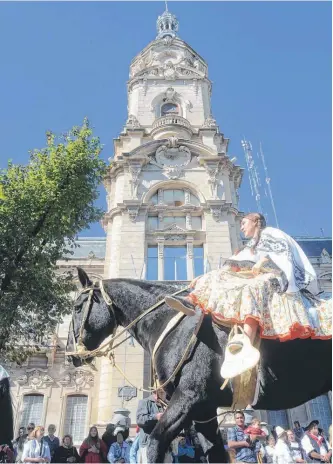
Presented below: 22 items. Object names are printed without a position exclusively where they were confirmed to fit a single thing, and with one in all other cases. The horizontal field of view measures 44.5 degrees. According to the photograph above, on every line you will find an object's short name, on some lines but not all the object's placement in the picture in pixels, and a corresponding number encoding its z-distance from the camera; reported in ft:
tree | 47.06
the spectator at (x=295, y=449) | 34.71
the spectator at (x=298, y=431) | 45.39
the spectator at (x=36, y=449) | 31.22
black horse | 14.92
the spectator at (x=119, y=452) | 31.55
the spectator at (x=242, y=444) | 31.74
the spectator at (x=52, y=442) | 37.34
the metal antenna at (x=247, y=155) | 126.79
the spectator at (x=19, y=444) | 40.06
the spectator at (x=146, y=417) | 26.45
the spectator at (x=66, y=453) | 33.60
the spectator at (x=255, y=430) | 34.32
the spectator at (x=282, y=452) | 33.60
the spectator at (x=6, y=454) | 29.81
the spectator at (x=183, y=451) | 28.60
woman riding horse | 15.60
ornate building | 74.13
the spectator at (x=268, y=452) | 34.69
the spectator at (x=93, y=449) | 33.12
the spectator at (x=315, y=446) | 33.81
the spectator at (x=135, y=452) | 30.12
